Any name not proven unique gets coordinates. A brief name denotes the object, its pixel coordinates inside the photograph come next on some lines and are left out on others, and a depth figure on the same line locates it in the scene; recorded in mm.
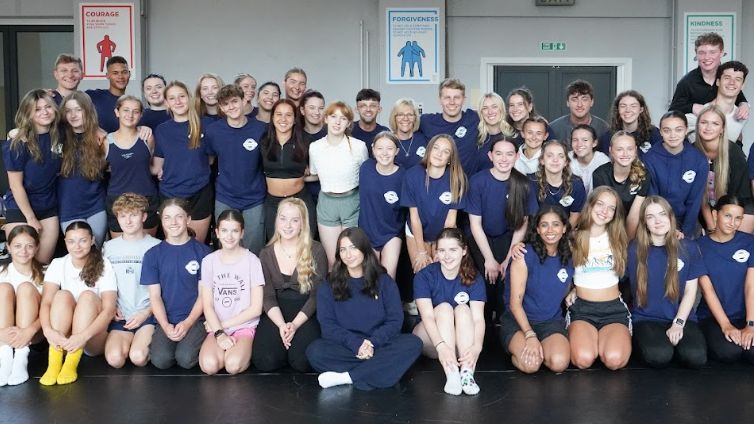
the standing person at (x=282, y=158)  5020
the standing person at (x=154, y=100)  5508
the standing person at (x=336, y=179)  4965
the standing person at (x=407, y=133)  5152
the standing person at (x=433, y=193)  4746
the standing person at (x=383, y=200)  4797
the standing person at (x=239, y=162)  5051
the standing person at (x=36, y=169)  4793
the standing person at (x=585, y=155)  5059
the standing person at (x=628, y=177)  4789
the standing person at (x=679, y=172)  4910
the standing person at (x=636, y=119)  5250
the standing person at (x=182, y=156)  5055
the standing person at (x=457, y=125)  5215
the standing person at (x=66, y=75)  5500
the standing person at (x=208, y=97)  5324
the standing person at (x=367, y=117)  5270
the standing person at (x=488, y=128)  5133
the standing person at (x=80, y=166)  4930
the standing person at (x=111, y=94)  5695
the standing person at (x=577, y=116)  5582
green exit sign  8961
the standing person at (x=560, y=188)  4816
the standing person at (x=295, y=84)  5660
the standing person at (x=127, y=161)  4992
